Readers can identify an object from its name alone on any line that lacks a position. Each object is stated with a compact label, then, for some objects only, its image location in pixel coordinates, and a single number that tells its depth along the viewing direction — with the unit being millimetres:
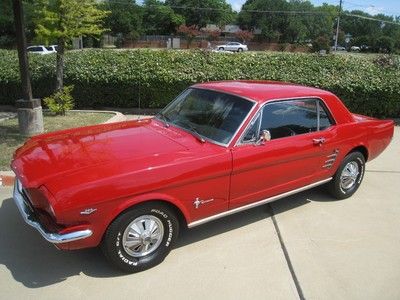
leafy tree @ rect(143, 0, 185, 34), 90188
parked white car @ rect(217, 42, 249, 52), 60469
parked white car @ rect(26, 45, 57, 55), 31989
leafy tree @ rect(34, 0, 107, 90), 9008
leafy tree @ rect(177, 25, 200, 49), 71575
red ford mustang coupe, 3391
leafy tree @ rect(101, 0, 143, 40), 74312
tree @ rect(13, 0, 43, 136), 7426
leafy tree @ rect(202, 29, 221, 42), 74688
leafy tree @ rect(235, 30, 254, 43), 78169
